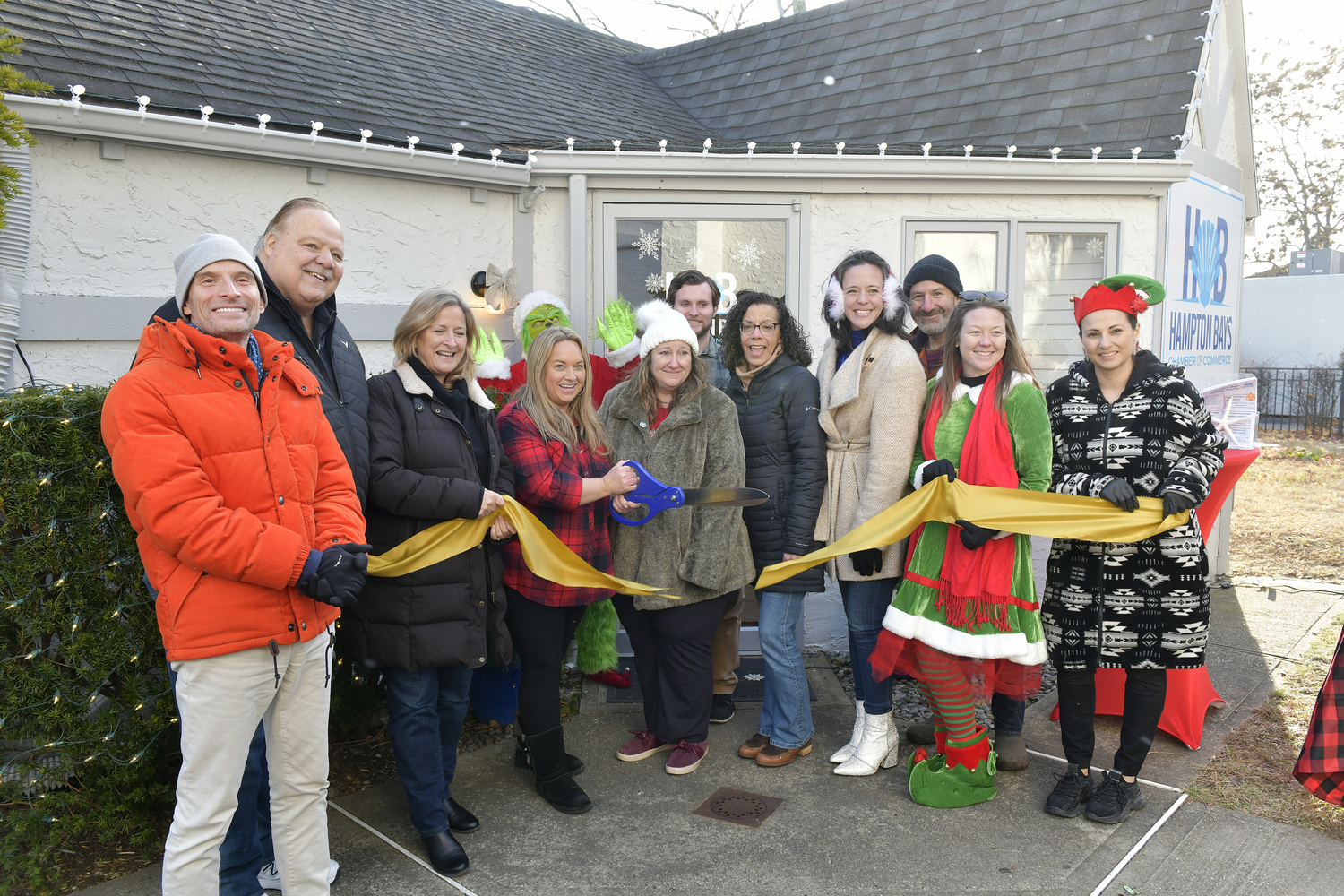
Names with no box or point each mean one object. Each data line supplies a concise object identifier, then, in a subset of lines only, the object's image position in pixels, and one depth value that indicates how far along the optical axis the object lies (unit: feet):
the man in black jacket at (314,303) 9.76
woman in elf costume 11.85
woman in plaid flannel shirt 11.86
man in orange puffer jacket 7.55
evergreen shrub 9.71
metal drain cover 12.10
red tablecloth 14.03
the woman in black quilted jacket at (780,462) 13.10
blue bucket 12.75
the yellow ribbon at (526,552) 10.49
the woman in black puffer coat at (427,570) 10.43
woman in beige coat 12.75
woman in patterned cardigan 11.65
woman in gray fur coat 12.79
